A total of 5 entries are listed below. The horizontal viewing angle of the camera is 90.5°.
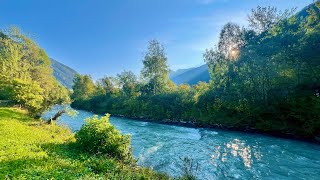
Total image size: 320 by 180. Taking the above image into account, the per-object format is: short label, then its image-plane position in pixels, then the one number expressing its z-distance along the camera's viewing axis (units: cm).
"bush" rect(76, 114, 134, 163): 1253
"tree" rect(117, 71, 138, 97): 6188
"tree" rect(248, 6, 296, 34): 3260
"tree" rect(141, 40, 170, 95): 5508
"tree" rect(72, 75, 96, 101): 8849
